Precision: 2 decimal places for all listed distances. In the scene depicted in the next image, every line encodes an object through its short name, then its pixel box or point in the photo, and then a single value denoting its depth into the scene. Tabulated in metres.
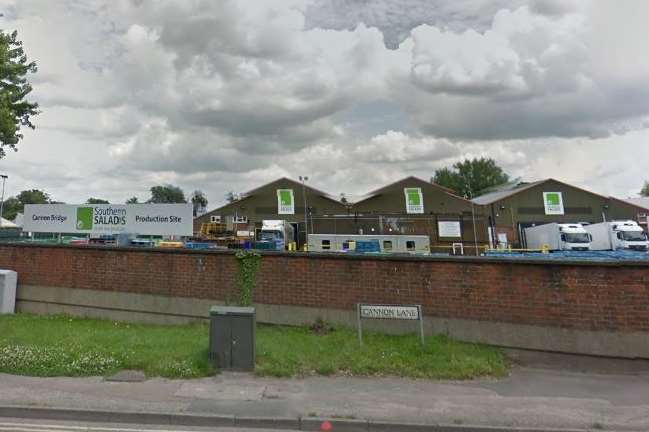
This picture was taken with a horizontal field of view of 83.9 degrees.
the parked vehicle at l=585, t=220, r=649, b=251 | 27.94
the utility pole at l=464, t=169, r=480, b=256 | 42.96
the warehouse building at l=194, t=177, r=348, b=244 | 48.19
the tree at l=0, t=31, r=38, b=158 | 12.47
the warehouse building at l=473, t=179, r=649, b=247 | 45.38
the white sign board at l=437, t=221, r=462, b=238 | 43.72
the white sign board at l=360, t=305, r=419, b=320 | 7.61
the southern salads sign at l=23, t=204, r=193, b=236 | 12.55
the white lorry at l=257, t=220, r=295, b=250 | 33.08
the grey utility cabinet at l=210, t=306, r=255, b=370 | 6.77
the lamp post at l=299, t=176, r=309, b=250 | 44.42
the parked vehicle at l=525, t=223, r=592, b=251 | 30.02
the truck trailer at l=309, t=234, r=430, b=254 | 28.71
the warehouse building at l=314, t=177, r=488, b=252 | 44.22
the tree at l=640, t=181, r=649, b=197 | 87.25
